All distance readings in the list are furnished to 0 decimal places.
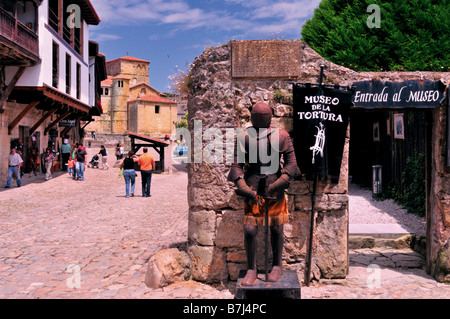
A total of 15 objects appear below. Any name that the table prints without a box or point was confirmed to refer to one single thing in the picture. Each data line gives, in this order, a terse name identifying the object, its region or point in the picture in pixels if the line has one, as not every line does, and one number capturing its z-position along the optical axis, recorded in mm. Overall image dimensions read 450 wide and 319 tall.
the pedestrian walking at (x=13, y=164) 15656
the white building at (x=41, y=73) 15477
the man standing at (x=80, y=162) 19005
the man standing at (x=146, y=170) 13170
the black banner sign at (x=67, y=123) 24078
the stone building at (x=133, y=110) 63878
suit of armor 4535
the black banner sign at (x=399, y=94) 5238
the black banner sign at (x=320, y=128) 5117
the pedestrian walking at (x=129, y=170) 13562
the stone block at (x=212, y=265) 5301
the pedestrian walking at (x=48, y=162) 18969
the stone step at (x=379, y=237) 7109
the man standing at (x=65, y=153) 22359
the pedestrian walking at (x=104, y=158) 25359
